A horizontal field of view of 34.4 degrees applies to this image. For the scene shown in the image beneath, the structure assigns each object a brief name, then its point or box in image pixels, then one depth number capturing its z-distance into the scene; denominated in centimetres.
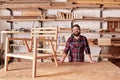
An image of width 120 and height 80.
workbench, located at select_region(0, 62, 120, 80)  204
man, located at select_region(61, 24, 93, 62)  366
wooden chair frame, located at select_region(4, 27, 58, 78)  213
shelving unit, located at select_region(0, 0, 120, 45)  513
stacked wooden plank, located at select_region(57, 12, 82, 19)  517
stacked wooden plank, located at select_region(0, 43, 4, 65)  554
